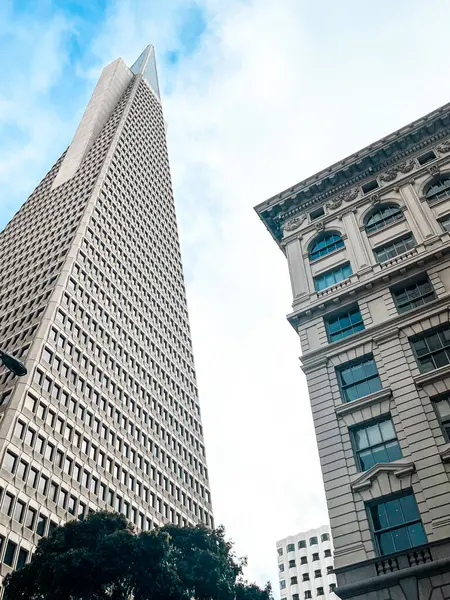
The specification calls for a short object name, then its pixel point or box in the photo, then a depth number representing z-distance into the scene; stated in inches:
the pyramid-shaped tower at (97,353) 2075.5
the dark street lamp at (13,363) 642.7
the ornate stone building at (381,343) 879.1
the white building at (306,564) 4055.1
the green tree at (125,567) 1157.1
